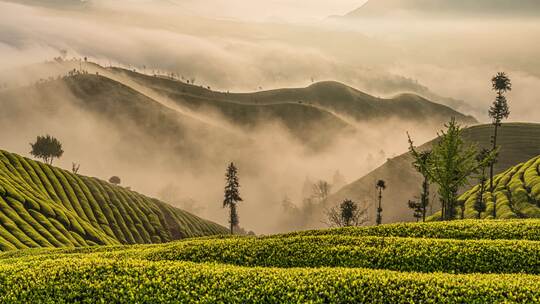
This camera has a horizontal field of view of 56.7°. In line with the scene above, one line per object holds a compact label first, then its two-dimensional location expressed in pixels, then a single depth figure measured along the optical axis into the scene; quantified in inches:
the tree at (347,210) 5044.3
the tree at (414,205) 4887.3
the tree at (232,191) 5703.7
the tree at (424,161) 3254.4
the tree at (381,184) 5292.3
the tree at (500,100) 5152.6
